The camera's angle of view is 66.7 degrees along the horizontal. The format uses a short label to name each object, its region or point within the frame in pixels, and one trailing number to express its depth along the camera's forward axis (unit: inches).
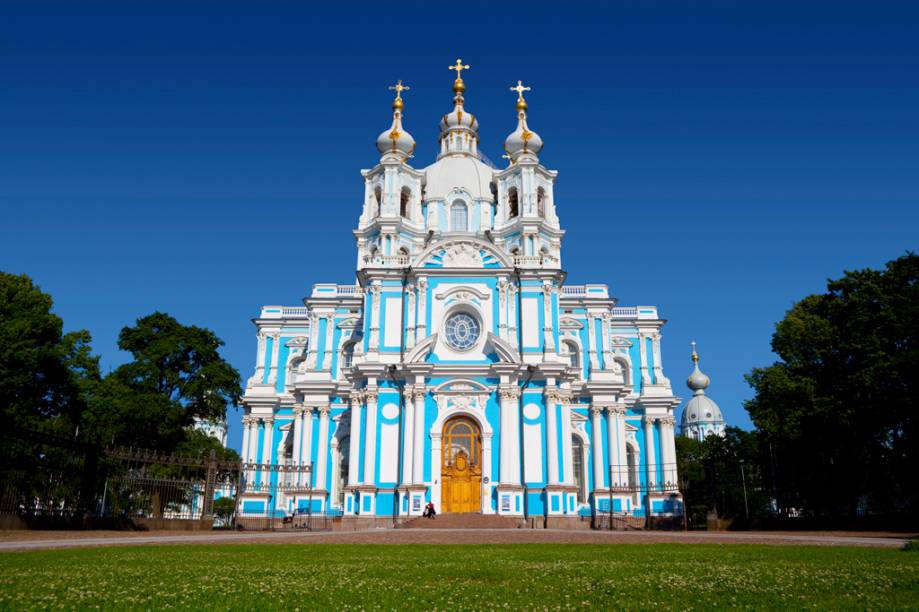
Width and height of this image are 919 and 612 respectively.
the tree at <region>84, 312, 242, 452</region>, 1333.7
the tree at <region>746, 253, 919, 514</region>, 1050.7
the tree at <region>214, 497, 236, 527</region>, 1981.2
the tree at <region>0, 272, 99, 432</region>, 1017.5
